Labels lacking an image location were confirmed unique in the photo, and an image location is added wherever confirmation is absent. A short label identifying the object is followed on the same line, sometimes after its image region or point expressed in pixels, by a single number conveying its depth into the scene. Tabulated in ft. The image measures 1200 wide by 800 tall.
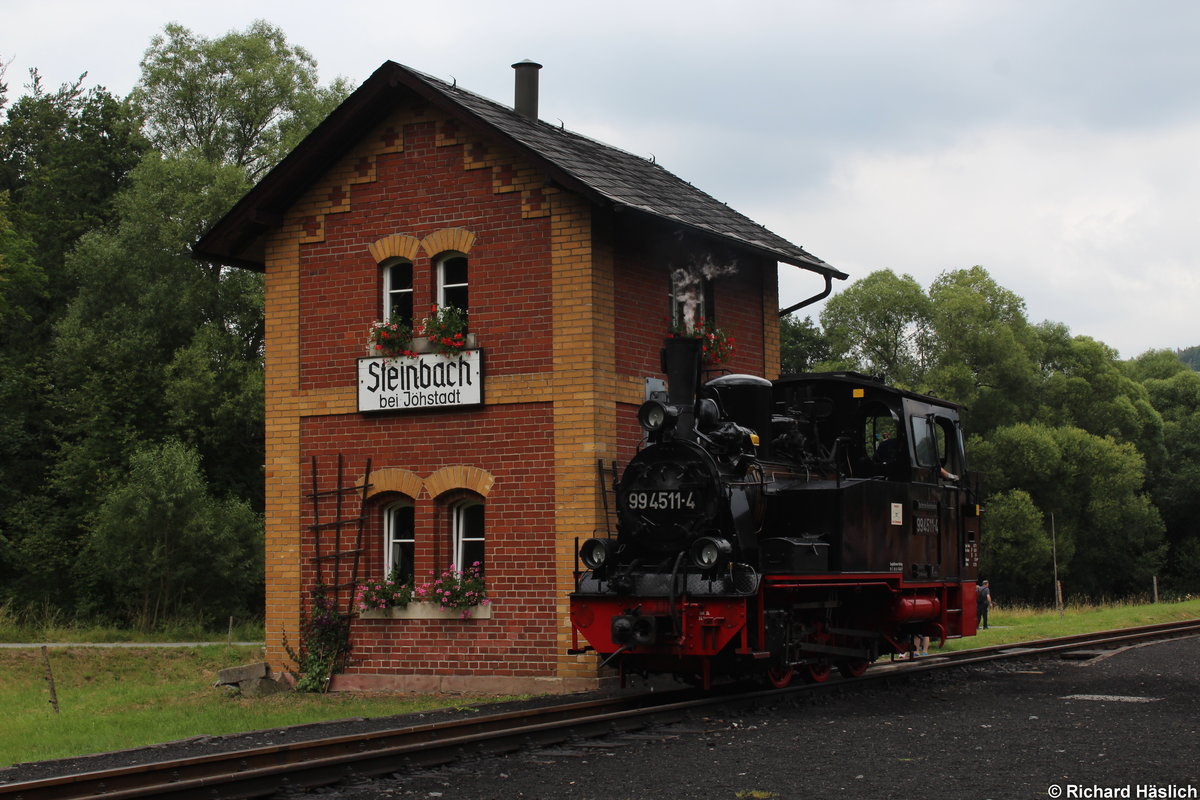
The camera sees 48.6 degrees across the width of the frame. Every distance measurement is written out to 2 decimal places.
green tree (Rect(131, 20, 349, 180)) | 113.09
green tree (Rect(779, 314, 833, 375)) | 166.20
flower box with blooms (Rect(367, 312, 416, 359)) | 46.55
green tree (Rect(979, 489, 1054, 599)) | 137.28
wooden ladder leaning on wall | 47.26
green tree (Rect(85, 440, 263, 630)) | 90.99
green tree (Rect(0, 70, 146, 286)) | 115.34
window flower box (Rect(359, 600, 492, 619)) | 44.98
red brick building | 44.19
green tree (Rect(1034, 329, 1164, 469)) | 154.10
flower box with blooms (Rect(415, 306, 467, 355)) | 45.73
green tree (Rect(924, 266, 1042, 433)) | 147.64
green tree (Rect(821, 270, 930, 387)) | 150.41
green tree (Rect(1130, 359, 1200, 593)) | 159.84
